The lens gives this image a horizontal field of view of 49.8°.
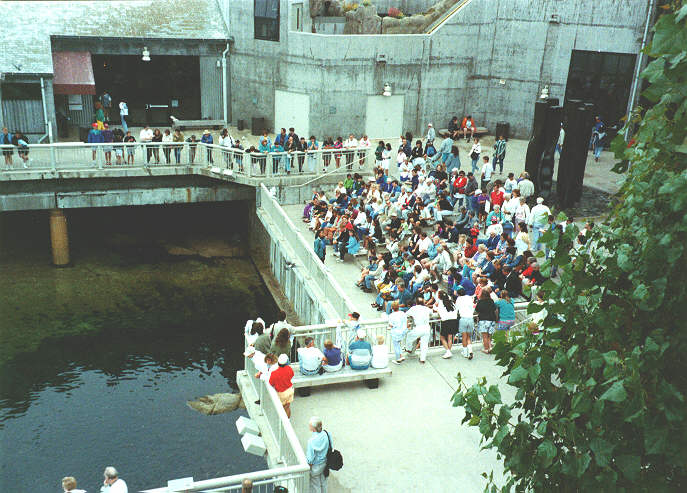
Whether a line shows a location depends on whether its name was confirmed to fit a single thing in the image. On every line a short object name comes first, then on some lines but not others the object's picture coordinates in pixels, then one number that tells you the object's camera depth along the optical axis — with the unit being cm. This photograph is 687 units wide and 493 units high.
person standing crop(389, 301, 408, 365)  1497
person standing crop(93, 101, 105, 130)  2835
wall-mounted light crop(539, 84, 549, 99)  2878
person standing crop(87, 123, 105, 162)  2666
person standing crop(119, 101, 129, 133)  3375
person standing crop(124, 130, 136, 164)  2692
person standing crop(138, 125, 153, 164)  2742
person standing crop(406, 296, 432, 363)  1502
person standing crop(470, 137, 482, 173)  2750
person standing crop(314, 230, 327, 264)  2194
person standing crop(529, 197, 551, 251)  2008
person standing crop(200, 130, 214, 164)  2786
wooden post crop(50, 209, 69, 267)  2836
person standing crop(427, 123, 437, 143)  3052
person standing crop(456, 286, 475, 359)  1527
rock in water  2021
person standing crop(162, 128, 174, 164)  2742
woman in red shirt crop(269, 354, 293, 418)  1271
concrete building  3198
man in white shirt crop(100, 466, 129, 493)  1053
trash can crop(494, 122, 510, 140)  3441
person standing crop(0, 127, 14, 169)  2578
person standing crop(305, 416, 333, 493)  1082
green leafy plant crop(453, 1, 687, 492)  566
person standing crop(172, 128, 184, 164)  2755
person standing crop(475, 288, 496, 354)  1535
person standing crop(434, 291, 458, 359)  1524
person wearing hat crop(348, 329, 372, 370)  1423
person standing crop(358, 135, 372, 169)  2805
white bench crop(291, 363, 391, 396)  1390
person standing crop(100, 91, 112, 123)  3384
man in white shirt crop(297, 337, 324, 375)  1384
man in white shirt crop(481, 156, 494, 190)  2488
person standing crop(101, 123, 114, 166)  2667
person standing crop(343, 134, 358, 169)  2803
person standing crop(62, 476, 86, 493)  1025
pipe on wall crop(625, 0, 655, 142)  3071
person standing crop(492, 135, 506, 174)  2702
